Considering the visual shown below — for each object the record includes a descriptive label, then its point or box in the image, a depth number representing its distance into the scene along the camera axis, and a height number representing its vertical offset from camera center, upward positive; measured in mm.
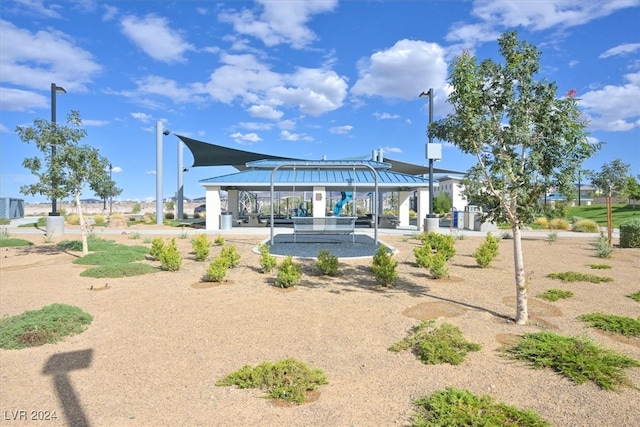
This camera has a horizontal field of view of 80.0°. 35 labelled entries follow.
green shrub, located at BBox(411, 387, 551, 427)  2967 -1620
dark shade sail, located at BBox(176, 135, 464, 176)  32156 +5113
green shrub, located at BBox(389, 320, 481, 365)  4203 -1540
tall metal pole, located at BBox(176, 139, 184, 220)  32812 +2992
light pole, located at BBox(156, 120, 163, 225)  28078 +4012
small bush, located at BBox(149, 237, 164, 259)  10492 -939
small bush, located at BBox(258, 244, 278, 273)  8695 -1116
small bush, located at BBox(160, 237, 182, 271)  9125 -1110
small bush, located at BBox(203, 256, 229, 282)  7930 -1196
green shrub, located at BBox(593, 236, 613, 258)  11000 -1084
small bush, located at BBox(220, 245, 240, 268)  9242 -1068
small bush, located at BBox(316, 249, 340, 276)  8484 -1136
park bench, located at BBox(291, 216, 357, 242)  12844 -436
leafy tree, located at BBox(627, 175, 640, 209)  39272 +2569
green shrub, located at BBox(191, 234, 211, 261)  10522 -970
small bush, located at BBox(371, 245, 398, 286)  7460 -1116
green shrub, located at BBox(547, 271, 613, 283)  8047 -1398
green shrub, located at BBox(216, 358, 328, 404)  3547 -1631
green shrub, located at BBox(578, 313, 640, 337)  5000 -1521
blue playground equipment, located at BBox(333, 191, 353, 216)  25078 +797
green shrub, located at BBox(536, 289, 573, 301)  6672 -1469
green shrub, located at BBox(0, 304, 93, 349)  4871 -1530
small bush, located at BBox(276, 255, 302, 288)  7426 -1220
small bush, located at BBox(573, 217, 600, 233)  21188 -818
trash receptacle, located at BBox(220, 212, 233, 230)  20859 -416
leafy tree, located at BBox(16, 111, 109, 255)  11188 +1550
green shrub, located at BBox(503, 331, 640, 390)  3687 -1544
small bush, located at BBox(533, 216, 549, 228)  24986 -697
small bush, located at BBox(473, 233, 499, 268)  9454 -1029
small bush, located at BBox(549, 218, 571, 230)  23442 -776
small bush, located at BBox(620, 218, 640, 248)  13152 -750
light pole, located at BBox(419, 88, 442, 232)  16094 +2321
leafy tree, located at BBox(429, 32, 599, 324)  5105 +1134
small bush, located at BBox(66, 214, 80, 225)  25981 -428
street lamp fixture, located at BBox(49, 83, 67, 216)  14430 +4512
